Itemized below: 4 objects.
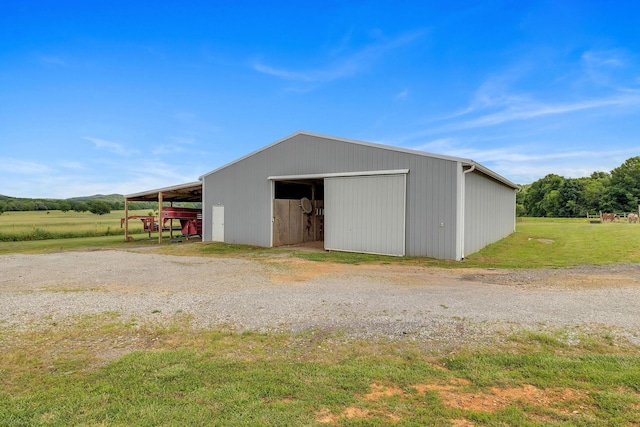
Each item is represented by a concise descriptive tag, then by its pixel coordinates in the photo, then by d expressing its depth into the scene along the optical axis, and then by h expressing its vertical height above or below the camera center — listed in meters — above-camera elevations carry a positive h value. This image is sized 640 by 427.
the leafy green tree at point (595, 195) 47.41 +3.40
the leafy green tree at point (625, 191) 45.12 +3.68
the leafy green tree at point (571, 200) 50.28 +2.77
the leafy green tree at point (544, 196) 54.53 +3.77
